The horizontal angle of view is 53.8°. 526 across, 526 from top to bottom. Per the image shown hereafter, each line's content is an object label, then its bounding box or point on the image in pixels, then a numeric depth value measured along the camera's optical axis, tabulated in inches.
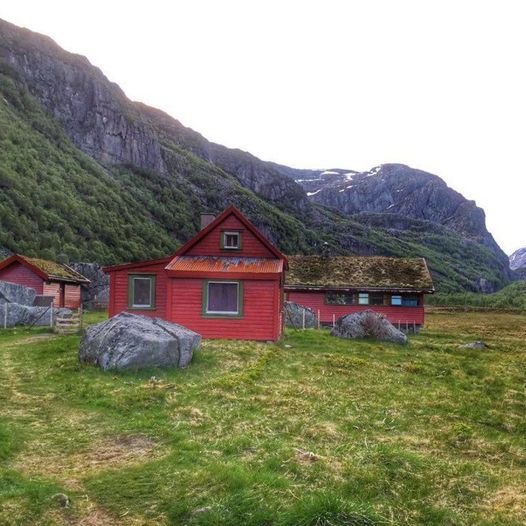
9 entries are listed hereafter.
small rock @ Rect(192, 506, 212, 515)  262.4
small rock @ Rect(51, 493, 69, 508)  272.8
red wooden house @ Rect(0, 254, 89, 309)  1598.2
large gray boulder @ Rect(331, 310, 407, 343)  1182.3
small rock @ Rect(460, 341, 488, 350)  1166.3
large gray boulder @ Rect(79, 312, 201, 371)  642.8
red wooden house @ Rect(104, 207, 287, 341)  1026.7
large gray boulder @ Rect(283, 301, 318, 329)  1555.1
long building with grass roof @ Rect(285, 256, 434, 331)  1704.0
